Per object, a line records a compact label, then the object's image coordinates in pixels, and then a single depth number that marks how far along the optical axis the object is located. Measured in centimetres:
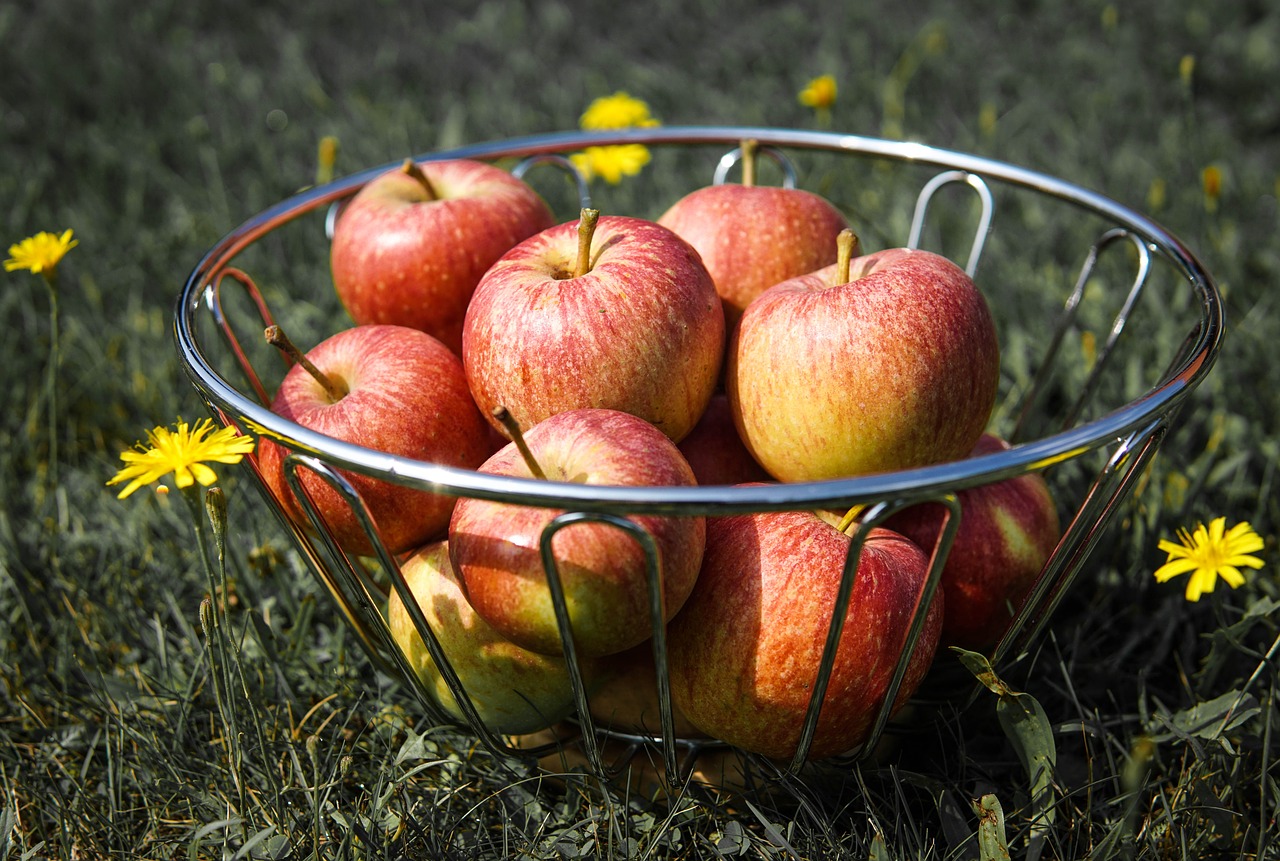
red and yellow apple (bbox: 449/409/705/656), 65
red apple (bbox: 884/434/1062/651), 71
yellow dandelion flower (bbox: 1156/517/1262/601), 66
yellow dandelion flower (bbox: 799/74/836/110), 91
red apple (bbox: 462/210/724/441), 69
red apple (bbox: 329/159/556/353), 75
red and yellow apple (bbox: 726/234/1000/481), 68
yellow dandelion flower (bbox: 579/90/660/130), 94
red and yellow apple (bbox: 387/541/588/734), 69
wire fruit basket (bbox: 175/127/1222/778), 62
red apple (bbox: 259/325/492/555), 69
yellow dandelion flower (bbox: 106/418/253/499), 63
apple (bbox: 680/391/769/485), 73
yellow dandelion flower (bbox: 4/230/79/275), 73
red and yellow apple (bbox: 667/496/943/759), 66
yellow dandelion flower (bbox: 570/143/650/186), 89
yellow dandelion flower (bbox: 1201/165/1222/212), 86
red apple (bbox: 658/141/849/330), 74
